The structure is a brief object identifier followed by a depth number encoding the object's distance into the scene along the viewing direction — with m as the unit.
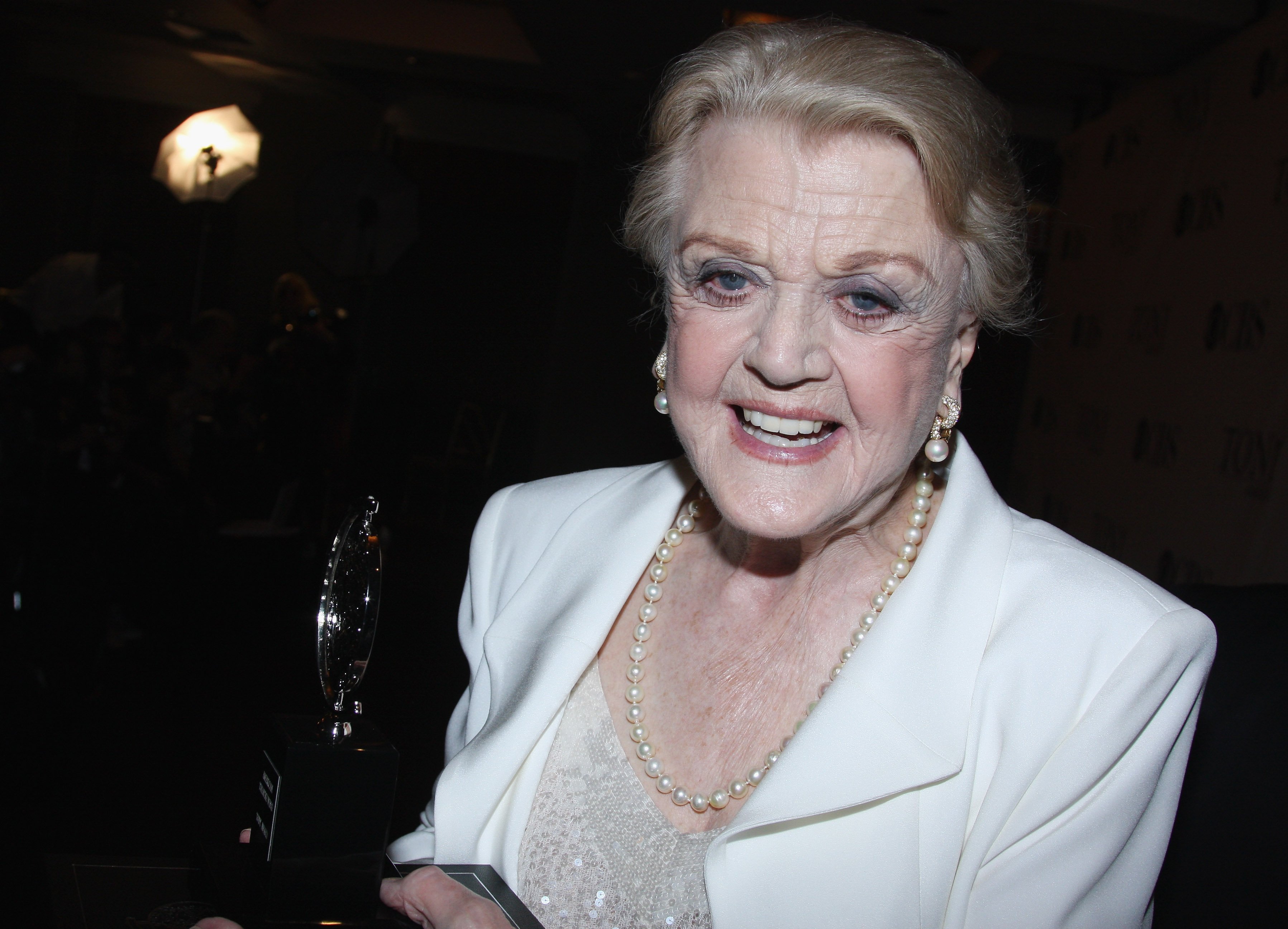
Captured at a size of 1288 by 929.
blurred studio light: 2.34
